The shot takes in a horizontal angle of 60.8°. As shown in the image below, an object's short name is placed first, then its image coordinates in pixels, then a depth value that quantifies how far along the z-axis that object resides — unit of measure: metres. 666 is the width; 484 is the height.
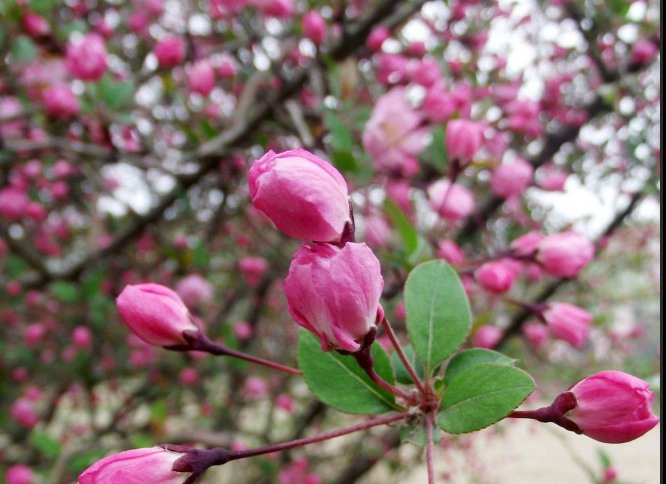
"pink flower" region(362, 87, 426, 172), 0.21
